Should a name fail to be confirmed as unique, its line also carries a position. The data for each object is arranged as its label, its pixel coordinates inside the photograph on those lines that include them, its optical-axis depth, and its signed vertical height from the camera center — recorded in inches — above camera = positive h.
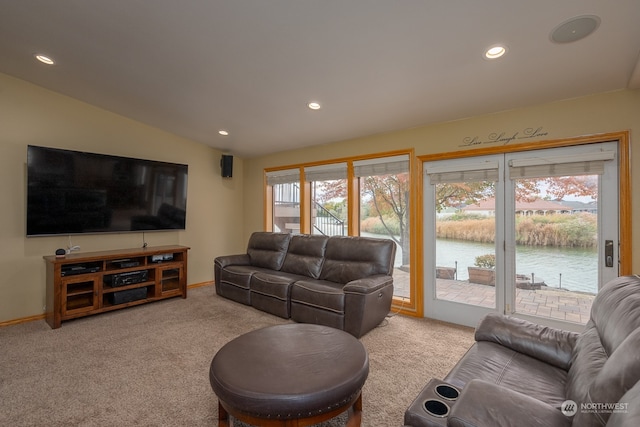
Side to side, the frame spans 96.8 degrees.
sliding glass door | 103.7 -6.9
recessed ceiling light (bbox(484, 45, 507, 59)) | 81.9 +48.4
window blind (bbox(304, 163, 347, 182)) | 171.4 +27.3
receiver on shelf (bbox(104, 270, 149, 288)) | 142.4 -33.0
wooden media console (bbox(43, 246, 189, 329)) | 126.1 -33.3
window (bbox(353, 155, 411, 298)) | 149.2 +6.0
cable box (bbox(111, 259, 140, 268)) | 145.9 -25.3
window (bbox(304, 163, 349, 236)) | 173.6 +11.0
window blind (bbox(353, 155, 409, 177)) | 147.6 +27.1
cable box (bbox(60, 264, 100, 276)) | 128.3 -25.8
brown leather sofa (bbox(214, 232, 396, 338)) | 115.3 -31.2
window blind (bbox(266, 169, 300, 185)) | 196.2 +27.8
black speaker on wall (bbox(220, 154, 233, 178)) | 208.4 +36.6
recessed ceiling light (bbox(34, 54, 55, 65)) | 110.0 +61.1
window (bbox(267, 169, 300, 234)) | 199.8 +11.5
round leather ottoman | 52.2 -32.8
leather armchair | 35.1 -27.1
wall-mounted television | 129.7 +10.9
